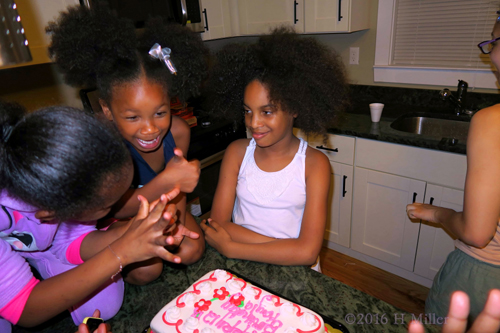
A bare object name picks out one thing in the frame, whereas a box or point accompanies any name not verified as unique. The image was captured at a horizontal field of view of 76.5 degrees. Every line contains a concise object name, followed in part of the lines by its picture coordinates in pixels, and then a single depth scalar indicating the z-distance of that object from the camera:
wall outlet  2.49
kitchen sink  2.08
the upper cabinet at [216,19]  2.41
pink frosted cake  0.67
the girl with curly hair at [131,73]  1.02
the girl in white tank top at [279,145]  1.12
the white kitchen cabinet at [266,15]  2.32
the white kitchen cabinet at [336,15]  2.13
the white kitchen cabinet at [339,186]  2.11
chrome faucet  2.03
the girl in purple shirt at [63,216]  0.54
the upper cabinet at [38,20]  1.34
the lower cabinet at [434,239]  1.77
